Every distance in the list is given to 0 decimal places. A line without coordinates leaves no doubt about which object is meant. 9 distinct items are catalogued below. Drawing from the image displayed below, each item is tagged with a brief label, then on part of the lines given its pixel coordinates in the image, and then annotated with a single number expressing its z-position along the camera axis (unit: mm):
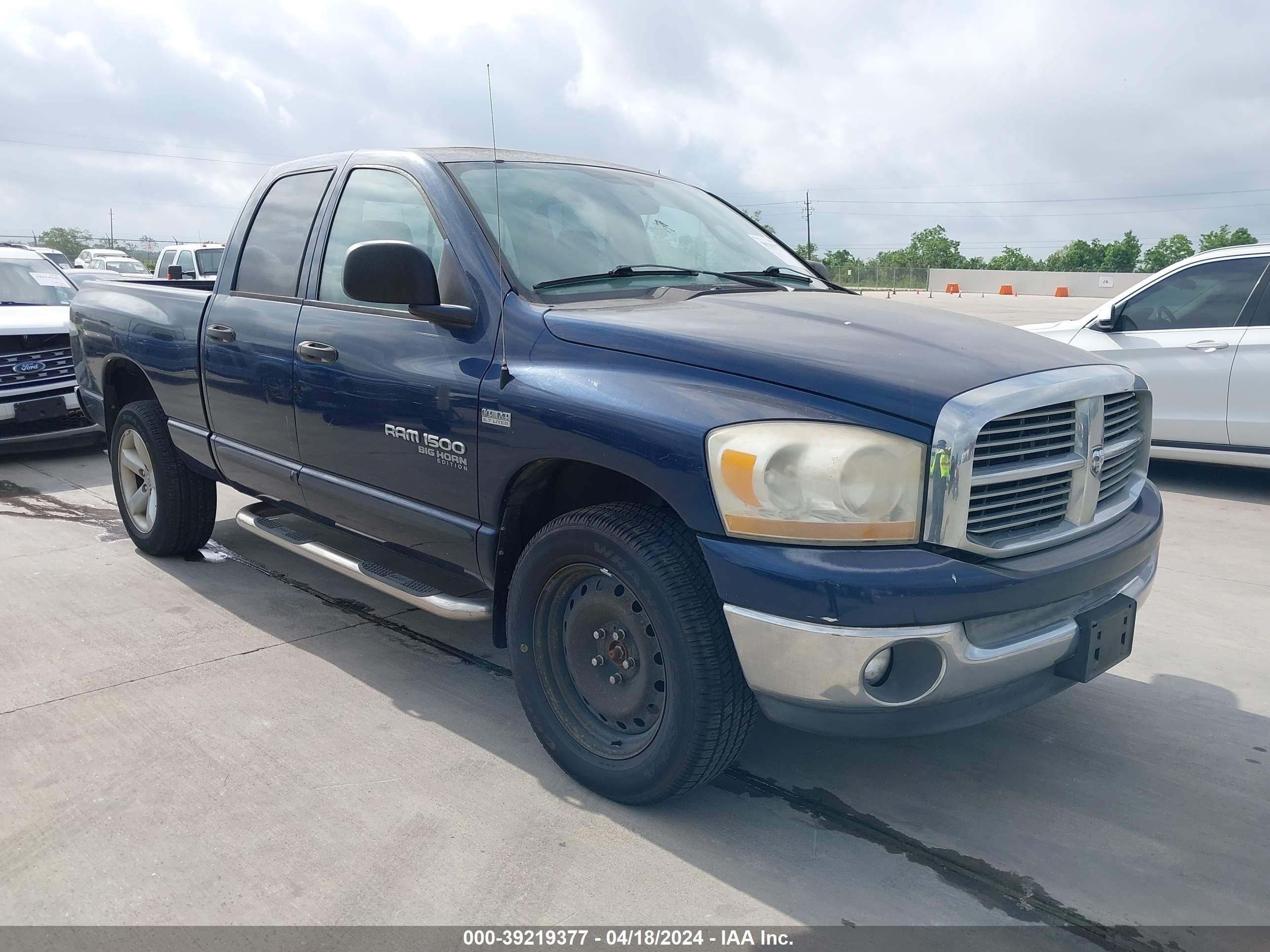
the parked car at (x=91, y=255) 33031
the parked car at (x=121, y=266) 30250
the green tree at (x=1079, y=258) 100812
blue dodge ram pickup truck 2428
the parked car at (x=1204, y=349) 6754
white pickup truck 18125
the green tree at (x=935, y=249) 97812
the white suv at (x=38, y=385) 7812
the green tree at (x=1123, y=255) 98625
